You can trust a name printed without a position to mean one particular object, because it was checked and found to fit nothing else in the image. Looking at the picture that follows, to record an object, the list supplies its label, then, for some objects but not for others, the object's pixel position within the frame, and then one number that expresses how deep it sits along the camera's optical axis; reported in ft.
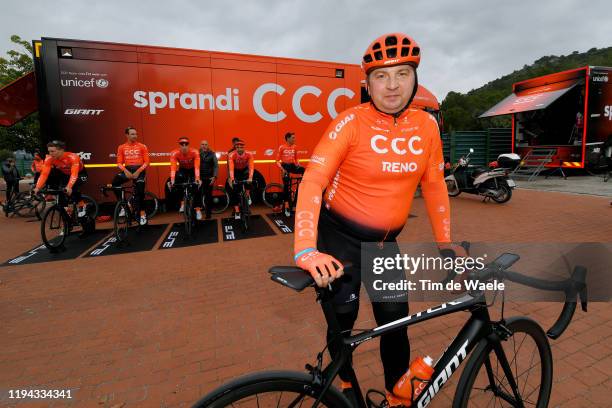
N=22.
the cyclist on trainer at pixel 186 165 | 25.04
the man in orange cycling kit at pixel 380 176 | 5.75
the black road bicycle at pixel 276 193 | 30.55
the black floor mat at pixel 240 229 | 23.20
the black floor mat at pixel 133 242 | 20.22
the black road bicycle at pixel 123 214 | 21.41
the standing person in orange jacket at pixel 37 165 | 37.21
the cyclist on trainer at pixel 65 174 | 20.63
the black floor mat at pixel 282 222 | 24.84
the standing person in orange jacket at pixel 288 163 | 29.99
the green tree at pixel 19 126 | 56.85
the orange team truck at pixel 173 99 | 25.39
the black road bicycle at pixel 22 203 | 32.42
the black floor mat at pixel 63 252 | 18.88
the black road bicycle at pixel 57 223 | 20.17
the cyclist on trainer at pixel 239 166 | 26.76
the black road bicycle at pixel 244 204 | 24.32
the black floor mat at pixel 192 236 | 21.63
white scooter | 31.60
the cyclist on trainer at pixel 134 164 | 24.22
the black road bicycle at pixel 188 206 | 22.90
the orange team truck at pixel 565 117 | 43.52
